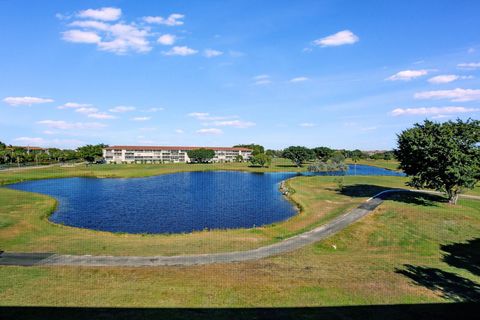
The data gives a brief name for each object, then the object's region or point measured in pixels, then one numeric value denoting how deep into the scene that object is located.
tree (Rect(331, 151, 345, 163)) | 166.95
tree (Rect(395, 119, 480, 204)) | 57.06
